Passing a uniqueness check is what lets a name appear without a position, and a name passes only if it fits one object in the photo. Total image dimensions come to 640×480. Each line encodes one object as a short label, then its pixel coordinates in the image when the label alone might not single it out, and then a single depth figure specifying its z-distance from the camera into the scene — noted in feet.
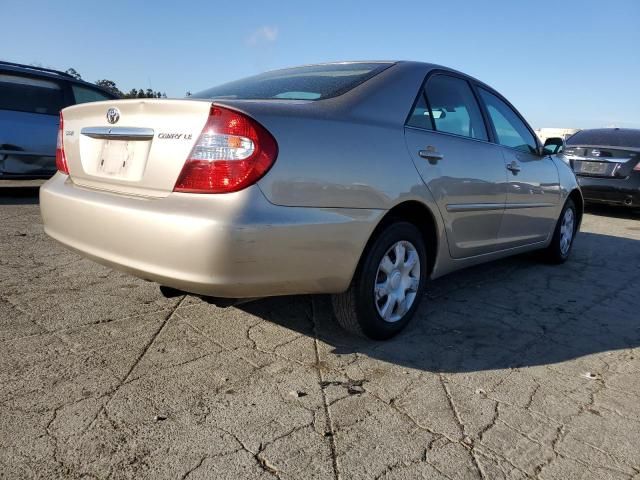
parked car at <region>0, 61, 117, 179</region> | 21.22
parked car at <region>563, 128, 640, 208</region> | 26.48
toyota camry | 7.16
